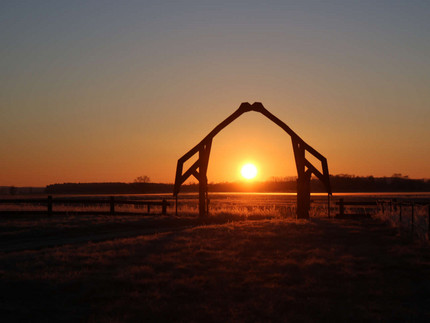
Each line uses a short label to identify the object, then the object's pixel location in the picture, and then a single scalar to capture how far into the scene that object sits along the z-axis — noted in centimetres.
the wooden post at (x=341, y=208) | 3160
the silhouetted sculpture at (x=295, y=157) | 3005
